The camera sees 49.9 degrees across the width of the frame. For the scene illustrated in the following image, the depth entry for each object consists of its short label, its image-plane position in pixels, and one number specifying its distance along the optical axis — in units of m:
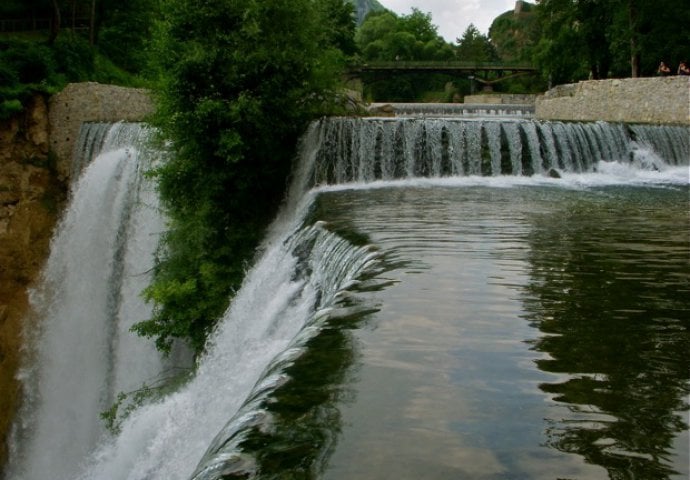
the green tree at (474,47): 80.92
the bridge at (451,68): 51.28
